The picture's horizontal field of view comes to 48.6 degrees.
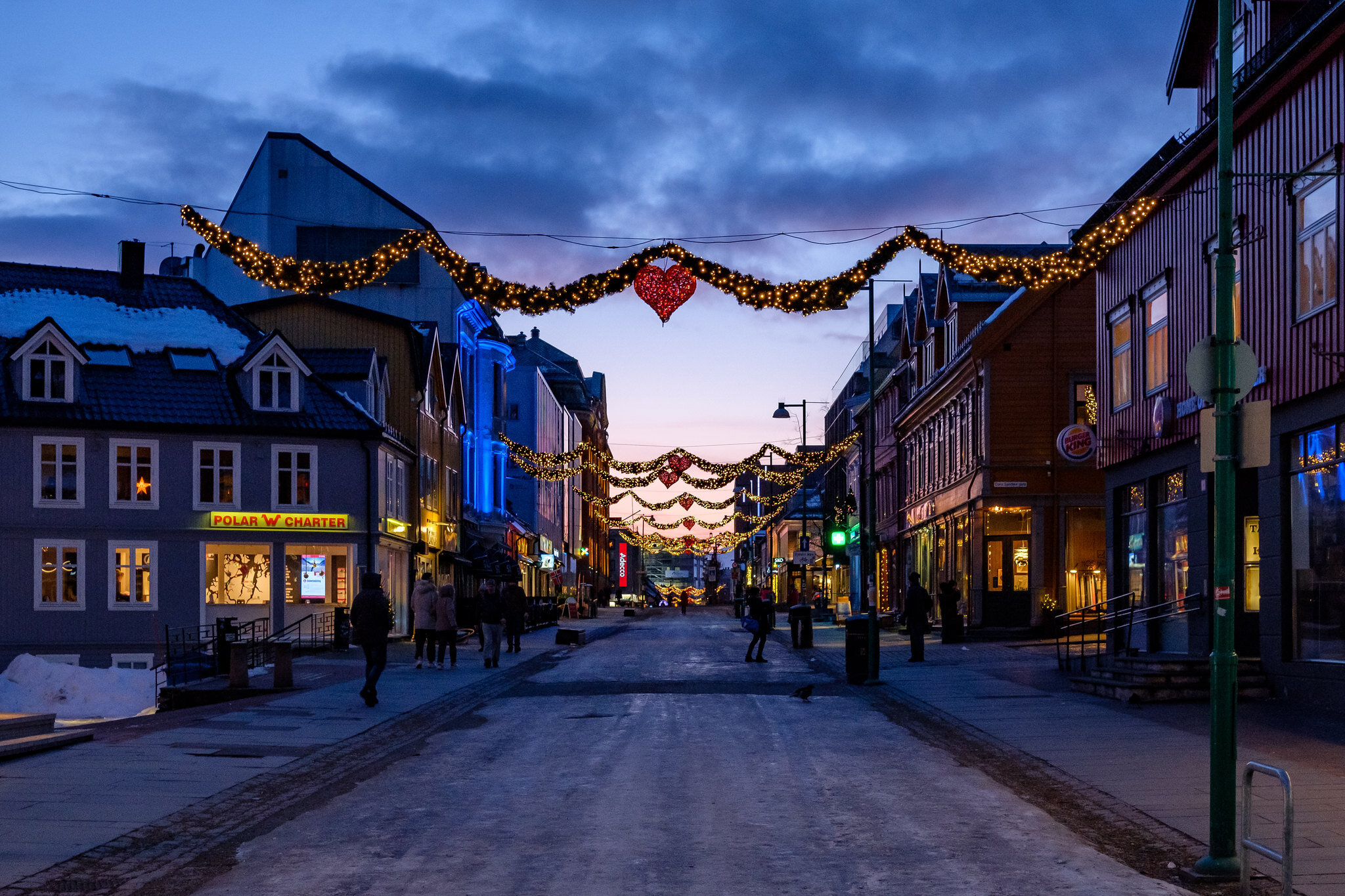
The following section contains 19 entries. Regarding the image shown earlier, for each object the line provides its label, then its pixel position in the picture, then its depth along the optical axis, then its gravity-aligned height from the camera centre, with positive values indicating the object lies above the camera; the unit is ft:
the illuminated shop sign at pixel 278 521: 130.00 +0.46
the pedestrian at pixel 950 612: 123.24 -7.73
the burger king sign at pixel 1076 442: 101.35 +5.24
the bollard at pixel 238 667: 76.74 -7.24
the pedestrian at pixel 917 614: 98.84 -6.23
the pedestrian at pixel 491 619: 97.71 -6.20
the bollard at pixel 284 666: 76.28 -7.18
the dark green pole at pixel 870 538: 80.59 -1.10
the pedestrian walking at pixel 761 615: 101.96 -6.42
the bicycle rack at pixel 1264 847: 24.59 -5.64
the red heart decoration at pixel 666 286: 65.57 +10.43
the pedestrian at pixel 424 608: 93.50 -5.28
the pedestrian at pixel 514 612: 110.63 -6.92
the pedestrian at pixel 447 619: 94.68 -6.03
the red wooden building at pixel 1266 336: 58.59 +8.29
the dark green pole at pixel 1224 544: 28.78 -0.52
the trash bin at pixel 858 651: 80.84 -7.03
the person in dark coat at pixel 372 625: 66.39 -4.44
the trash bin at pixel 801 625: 123.03 -8.67
